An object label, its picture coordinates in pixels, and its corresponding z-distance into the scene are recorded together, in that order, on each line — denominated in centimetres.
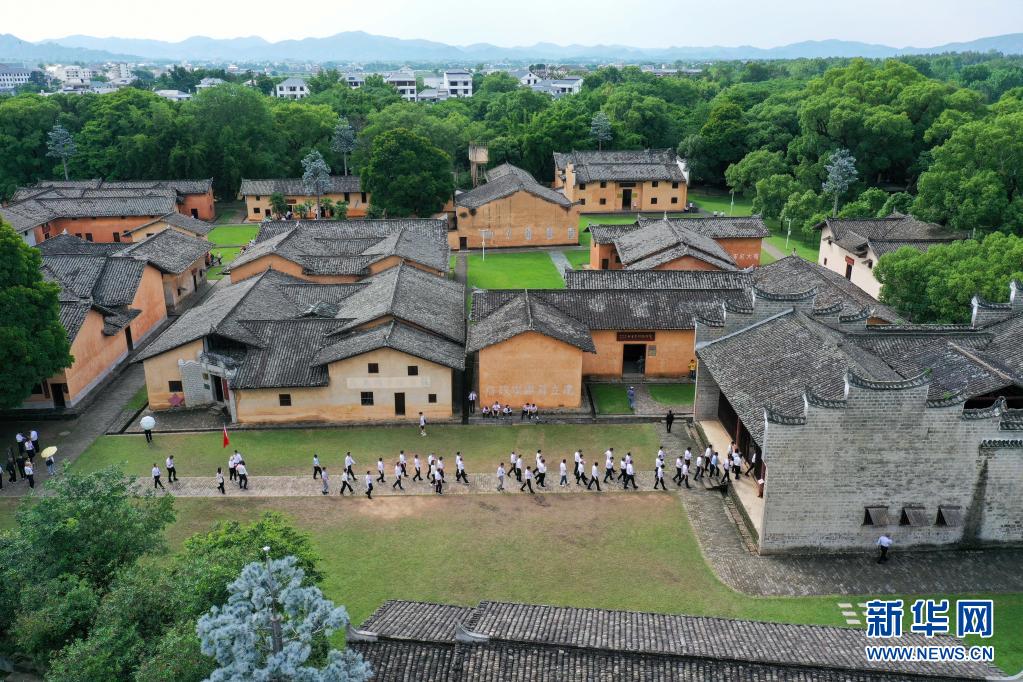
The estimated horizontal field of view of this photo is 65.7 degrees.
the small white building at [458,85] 18925
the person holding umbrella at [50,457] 2402
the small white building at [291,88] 17638
